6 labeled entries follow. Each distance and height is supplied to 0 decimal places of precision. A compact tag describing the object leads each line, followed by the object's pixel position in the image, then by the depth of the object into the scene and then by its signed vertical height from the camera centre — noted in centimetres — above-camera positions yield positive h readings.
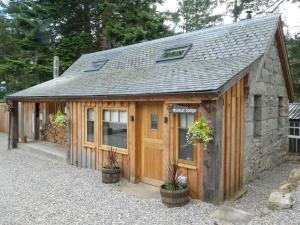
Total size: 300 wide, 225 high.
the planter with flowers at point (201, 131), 577 -41
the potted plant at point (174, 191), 608 -176
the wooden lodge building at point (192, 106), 640 +17
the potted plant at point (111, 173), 791 -175
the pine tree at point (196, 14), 2308 +883
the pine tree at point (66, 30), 2003 +618
